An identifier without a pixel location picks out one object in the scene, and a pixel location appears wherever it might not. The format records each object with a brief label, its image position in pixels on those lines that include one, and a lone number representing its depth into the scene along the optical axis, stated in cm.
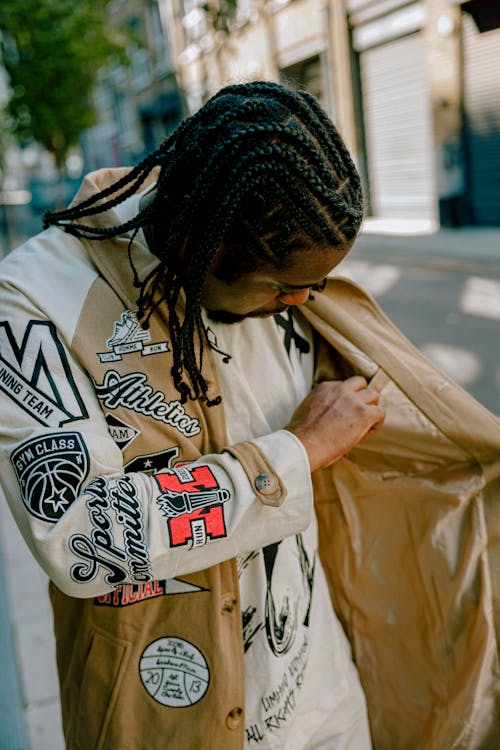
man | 103
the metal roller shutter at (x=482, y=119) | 1109
